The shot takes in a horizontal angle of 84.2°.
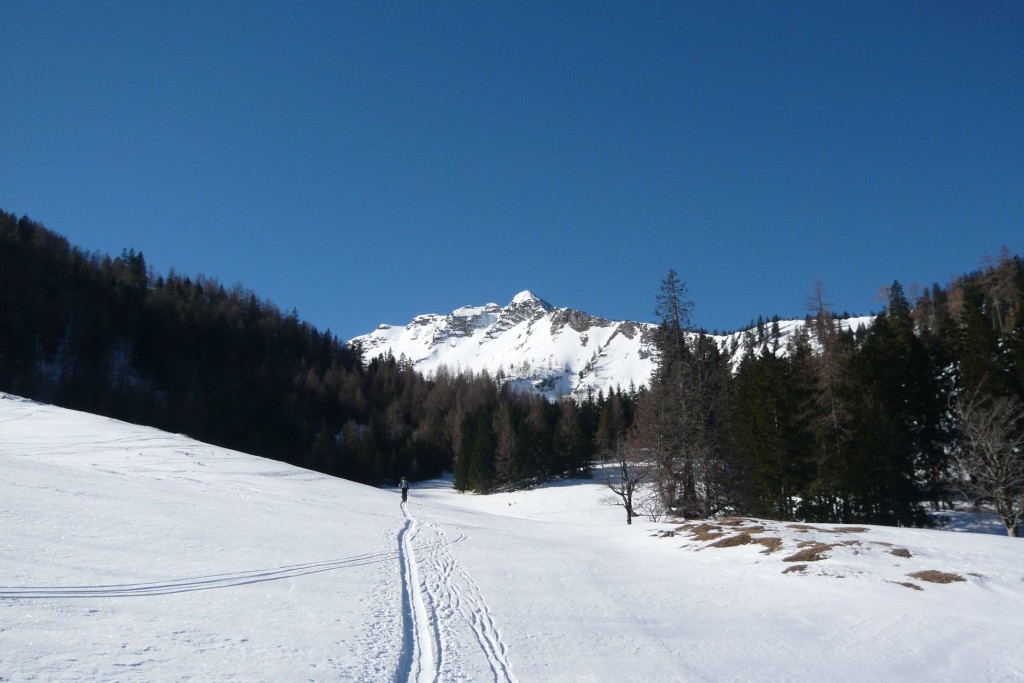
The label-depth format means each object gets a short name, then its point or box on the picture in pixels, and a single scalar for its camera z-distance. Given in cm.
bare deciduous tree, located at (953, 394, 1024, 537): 2494
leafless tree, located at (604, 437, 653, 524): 3634
